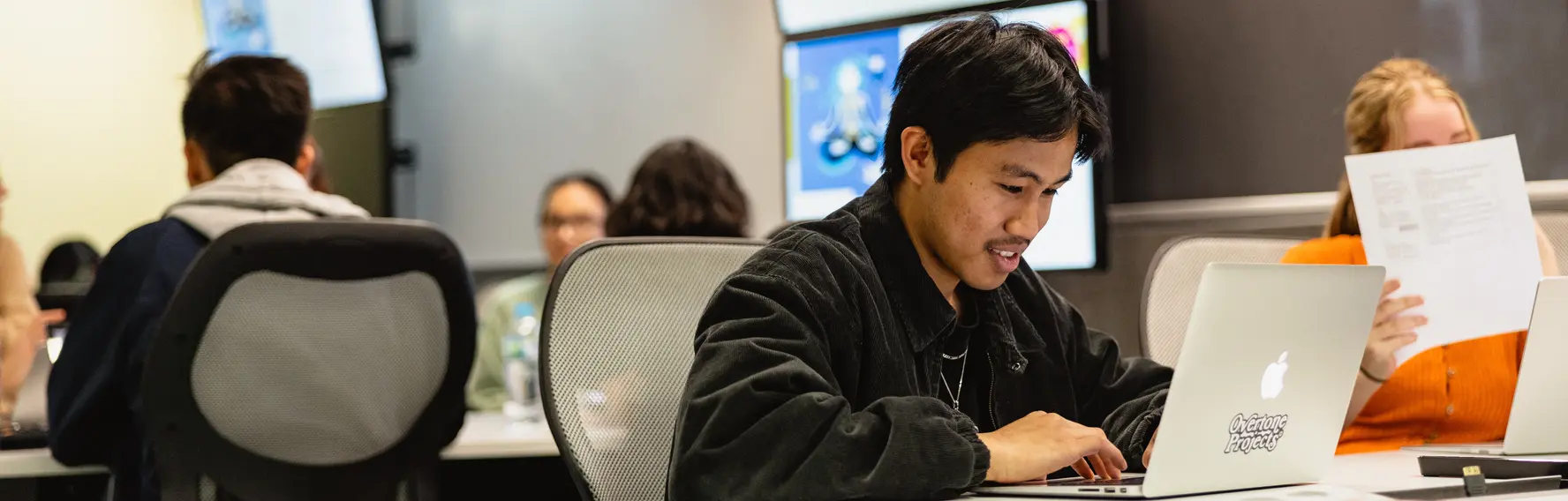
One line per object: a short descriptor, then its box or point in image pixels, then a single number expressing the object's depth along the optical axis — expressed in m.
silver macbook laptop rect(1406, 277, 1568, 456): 1.43
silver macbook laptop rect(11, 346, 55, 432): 2.24
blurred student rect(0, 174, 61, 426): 3.05
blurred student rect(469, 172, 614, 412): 3.62
